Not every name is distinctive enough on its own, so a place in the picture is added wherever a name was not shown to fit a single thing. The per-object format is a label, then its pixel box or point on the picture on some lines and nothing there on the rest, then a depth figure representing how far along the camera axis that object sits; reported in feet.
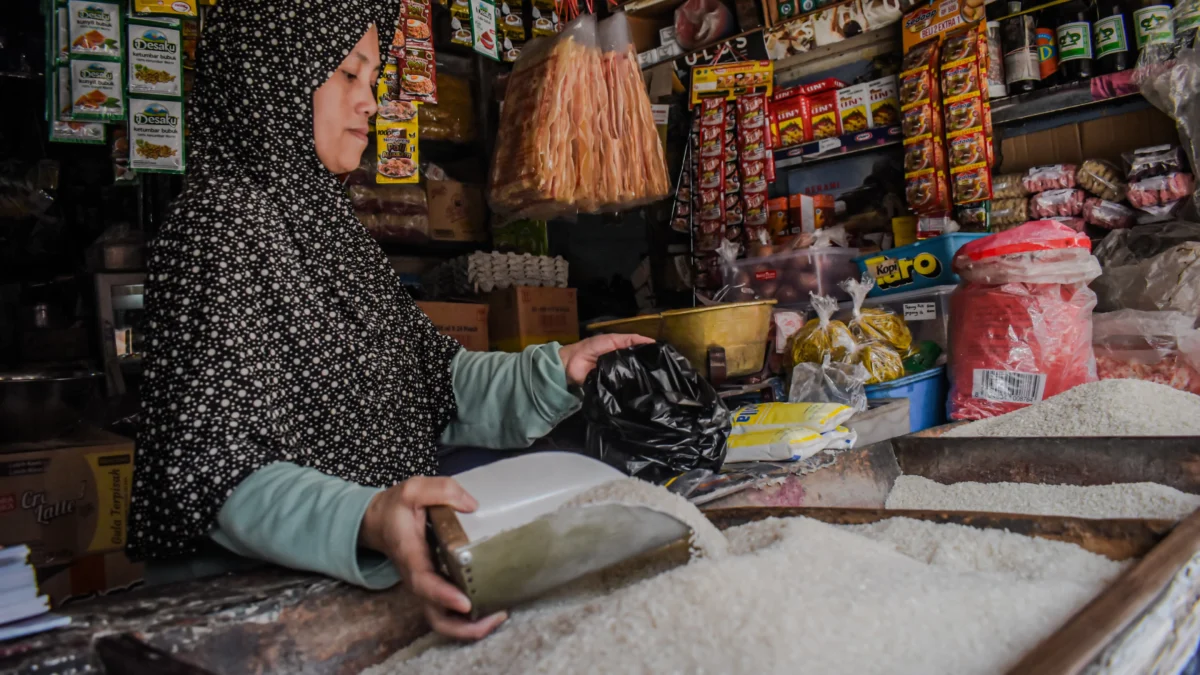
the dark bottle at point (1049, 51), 9.00
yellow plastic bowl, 7.06
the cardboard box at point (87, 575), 7.68
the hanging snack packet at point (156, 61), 8.90
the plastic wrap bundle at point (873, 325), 7.94
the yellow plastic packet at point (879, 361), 7.52
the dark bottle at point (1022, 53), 9.04
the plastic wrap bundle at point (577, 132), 8.22
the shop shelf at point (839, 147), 10.51
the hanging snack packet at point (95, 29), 8.66
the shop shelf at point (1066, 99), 8.53
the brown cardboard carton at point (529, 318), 10.73
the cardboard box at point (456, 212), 11.71
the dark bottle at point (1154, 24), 8.17
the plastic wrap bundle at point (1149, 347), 6.97
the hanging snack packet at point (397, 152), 9.43
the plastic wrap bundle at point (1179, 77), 7.89
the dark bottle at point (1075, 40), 8.66
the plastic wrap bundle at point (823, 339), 7.73
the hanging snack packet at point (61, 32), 8.76
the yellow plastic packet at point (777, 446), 5.43
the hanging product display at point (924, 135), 9.64
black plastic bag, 5.13
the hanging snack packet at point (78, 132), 8.94
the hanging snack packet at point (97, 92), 8.79
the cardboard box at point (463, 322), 10.19
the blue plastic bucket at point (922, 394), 7.51
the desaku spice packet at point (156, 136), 8.93
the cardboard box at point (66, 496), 7.42
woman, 2.88
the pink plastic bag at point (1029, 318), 6.97
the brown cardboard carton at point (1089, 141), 8.48
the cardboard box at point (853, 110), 10.73
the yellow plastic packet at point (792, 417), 5.86
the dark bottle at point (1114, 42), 8.47
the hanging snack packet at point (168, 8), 8.37
